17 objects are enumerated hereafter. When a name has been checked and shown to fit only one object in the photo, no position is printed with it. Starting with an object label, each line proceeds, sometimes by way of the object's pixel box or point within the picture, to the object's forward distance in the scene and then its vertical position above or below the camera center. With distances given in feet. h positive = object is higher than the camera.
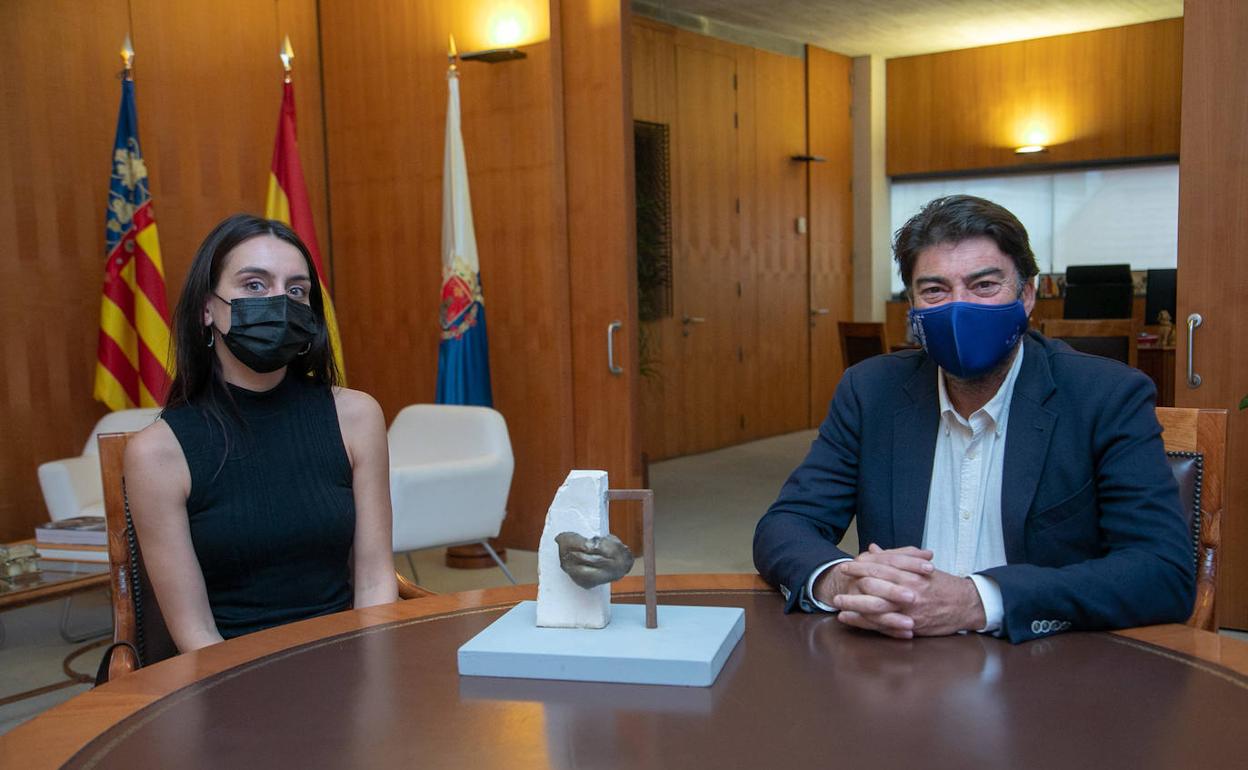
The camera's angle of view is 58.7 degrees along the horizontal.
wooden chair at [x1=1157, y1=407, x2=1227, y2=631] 5.71 -1.16
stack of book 10.34 -2.40
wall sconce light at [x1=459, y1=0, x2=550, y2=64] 16.11 +3.63
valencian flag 14.87 -0.05
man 4.69 -1.12
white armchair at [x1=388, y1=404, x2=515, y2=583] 12.12 -2.24
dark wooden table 3.51 -1.53
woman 6.07 -1.05
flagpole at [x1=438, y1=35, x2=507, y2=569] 16.46 -4.05
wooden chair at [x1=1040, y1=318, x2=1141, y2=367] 17.12 -1.21
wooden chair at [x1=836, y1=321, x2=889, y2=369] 22.57 -1.55
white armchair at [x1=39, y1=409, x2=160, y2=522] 12.72 -2.31
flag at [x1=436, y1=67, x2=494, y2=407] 16.30 -0.32
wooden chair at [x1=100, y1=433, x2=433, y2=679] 6.15 -1.59
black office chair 25.71 -0.77
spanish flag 16.15 +1.43
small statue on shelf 18.51 -1.26
